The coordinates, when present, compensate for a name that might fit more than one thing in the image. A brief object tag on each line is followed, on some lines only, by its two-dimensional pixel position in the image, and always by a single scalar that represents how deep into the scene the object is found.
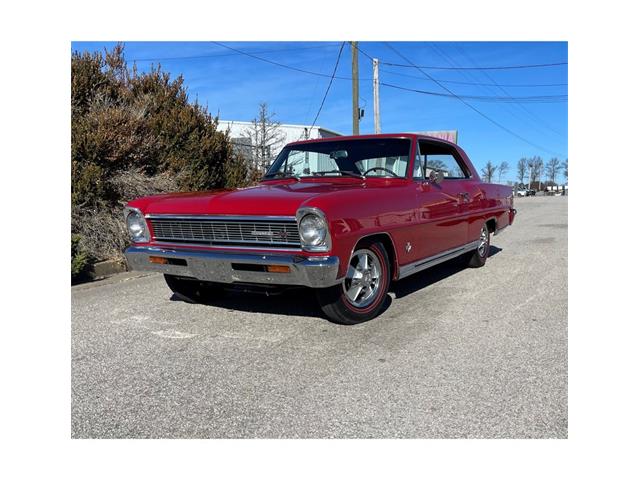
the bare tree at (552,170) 84.67
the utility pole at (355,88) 15.56
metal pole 19.66
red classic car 3.57
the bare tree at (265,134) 17.45
